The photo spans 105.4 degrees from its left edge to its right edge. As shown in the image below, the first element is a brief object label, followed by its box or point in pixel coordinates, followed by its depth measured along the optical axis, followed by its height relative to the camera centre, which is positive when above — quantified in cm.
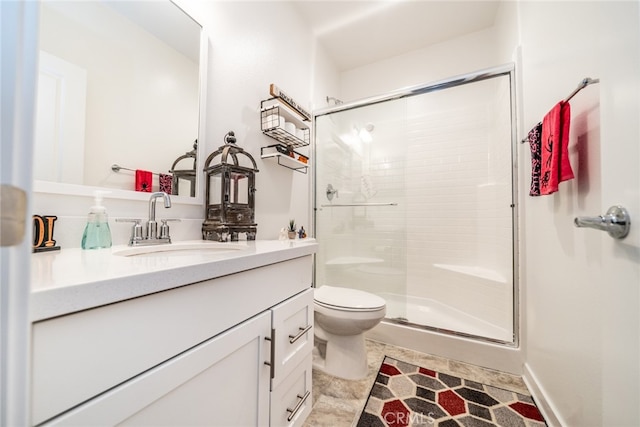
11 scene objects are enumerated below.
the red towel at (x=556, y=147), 90 +29
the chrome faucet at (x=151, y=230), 89 -5
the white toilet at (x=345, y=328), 130 -61
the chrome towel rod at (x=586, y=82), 76 +44
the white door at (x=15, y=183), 22 +3
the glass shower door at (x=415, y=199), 198 +19
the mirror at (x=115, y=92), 75 +46
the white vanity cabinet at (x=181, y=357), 37 -29
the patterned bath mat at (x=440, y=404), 107 -88
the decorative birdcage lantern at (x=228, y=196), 112 +11
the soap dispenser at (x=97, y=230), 76 -4
